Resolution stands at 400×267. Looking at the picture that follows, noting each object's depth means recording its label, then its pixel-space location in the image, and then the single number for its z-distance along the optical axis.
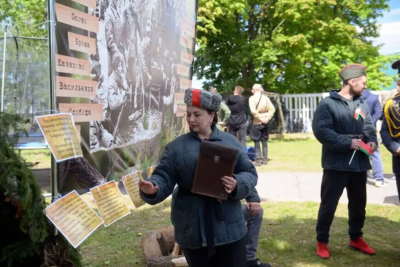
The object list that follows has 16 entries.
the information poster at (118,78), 2.71
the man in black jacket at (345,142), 4.32
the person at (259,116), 10.90
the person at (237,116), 11.12
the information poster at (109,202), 2.95
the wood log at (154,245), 4.42
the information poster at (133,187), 3.40
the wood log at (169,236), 4.69
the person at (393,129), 4.36
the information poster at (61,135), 2.51
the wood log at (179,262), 4.02
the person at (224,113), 10.55
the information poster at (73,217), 2.57
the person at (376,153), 7.69
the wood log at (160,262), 4.02
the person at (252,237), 3.95
